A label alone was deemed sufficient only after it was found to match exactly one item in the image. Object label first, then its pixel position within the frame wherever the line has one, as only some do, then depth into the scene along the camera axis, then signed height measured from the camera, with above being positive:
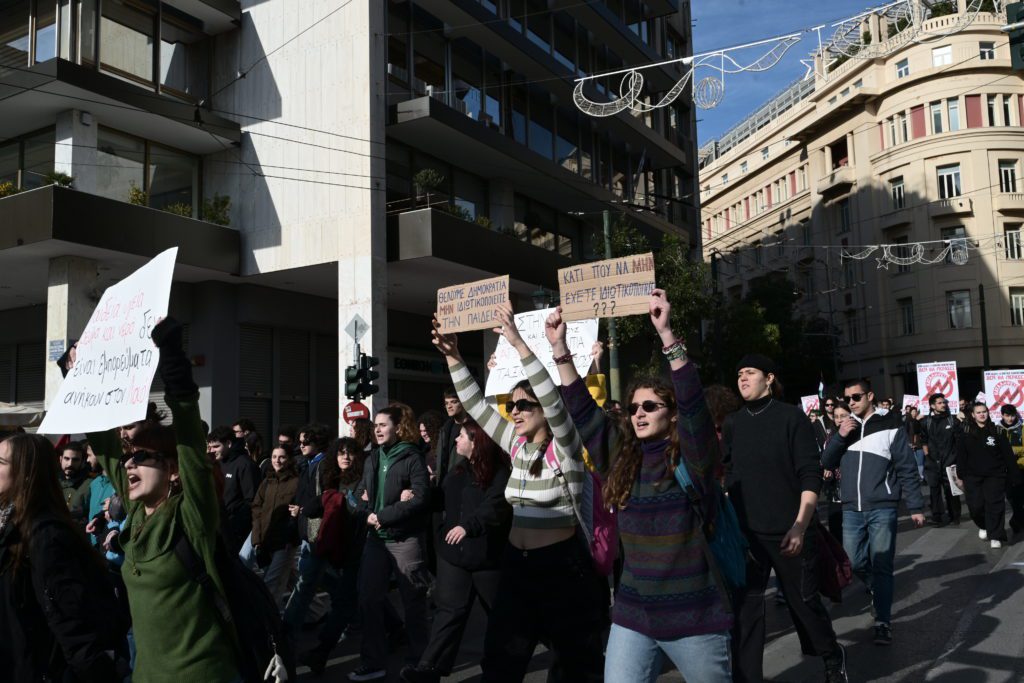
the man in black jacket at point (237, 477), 7.81 -0.48
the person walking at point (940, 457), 15.08 -0.85
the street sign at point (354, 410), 17.17 +0.17
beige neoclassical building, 48.34 +11.21
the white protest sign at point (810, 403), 24.92 +0.12
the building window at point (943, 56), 48.69 +17.70
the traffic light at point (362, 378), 16.81 +0.72
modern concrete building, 18.89 +5.54
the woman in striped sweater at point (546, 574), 4.65 -0.79
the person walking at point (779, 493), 5.51 -0.50
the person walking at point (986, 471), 12.50 -0.90
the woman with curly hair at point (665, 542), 3.57 -0.50
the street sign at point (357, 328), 18.62 +1.78
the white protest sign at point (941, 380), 20.53 +0.52
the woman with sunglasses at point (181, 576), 3.37 -0.55
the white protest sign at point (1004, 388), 19.23 +0.28
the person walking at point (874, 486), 7.23 -0.63
